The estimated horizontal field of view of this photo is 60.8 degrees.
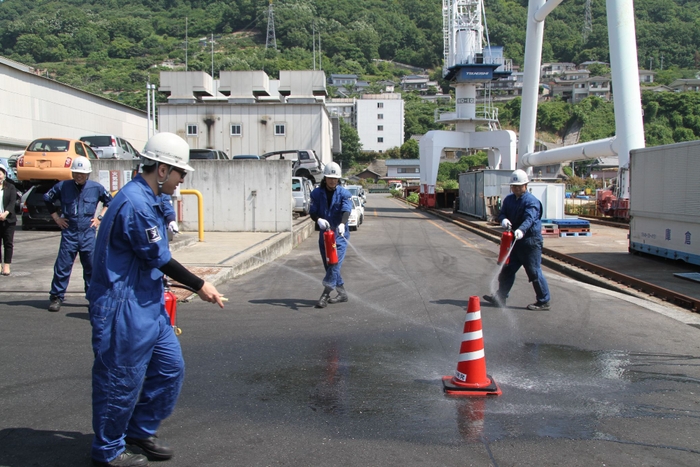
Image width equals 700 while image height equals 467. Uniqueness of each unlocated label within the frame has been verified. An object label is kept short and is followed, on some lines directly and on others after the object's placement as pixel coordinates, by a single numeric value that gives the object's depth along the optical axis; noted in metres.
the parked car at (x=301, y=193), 24.52
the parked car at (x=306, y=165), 28.94
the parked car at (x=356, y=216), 23.67
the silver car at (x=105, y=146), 24.17
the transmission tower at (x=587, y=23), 169.51
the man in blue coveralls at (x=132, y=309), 3.54
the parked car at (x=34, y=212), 17.30
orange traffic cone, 5.25
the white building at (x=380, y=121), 132.50
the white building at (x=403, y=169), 119.62
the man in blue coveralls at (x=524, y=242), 8.76
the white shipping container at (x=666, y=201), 12.77
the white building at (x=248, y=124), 42.50
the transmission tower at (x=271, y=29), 171.48
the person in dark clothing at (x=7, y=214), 9.34
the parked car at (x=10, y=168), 22.53
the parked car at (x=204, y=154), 23.98
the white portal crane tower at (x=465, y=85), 42.81
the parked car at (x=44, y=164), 17.94
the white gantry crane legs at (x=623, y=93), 24.45
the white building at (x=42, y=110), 30.80
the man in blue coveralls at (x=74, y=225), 7.99
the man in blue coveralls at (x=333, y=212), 9.02
